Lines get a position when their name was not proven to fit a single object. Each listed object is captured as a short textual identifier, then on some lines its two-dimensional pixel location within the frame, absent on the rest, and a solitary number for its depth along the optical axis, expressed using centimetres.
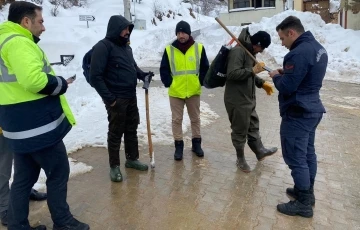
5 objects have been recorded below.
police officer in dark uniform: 320
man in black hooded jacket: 389
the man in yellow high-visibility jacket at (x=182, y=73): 462
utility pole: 1564
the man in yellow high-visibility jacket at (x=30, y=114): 257
